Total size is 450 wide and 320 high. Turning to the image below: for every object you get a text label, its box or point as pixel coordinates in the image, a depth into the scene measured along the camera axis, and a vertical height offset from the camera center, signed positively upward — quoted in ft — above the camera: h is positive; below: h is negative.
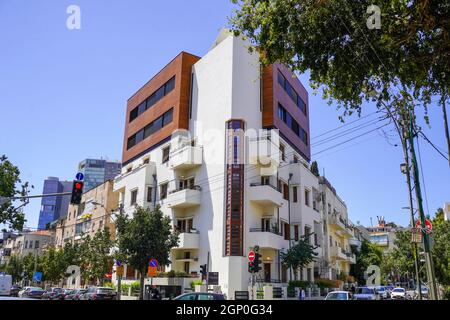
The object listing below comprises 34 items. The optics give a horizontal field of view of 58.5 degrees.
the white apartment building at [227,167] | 109.19 +31.74
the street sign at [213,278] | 94.27 -1.16
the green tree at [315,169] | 162.61 +41.63
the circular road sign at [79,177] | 64.42 +14.54
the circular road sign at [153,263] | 86.44 +1.81
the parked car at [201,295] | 52.39 -2.89
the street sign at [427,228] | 58.15 +6.88
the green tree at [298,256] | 108.58 +4.85
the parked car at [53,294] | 129.31 -7.69
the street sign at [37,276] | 183.83 -2.78
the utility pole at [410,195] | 80.82 +16.96
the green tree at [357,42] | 34.94 +21.20
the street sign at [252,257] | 73.00 +2.91
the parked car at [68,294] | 117.08 -6.92
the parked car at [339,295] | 77.87 -3.71
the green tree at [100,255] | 129.59 +5.03
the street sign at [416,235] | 57.72 +5.74
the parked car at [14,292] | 151.90 -8.48
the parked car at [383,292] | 142.46 -5.75
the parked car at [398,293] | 144.56 -6.01
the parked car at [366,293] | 103.39 -4.66
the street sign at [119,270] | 100.73 +0.28
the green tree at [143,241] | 98.12 +7.40
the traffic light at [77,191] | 62.40 +12.04
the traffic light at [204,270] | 88.69 +0.57
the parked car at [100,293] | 98.50 -5.56
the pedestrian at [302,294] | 102.86 -4.81
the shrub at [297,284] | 108.99 -2.54
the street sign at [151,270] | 88.07 +0.27
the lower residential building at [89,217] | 168.76 +24.21
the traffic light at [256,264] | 72.54 +1.68
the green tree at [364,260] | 223.71 +8.82
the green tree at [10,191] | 108.06 +20.68
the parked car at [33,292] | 136.83 -7.56
